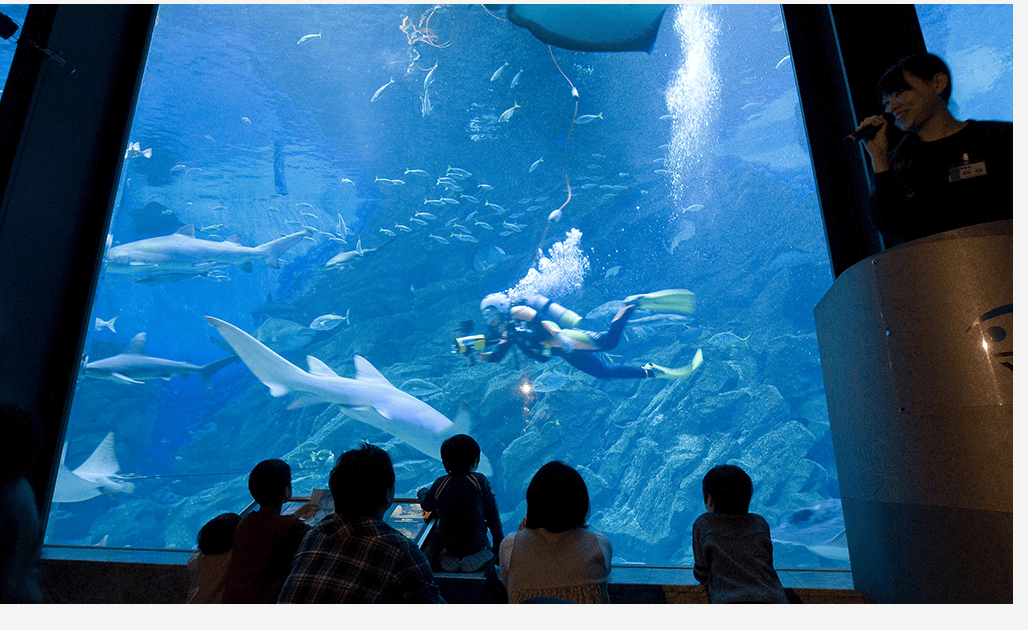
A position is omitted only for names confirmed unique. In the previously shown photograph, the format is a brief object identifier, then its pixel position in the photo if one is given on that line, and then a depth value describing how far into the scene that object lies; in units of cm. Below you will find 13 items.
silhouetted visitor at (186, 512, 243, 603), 128
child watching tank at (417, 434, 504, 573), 163
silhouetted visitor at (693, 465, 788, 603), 113
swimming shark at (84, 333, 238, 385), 664
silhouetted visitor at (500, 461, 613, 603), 114
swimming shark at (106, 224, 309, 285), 596
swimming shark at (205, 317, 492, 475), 643
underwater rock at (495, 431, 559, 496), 986
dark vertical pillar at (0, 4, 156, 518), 209
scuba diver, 832
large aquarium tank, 1092
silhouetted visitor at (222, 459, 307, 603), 115
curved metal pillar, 90
